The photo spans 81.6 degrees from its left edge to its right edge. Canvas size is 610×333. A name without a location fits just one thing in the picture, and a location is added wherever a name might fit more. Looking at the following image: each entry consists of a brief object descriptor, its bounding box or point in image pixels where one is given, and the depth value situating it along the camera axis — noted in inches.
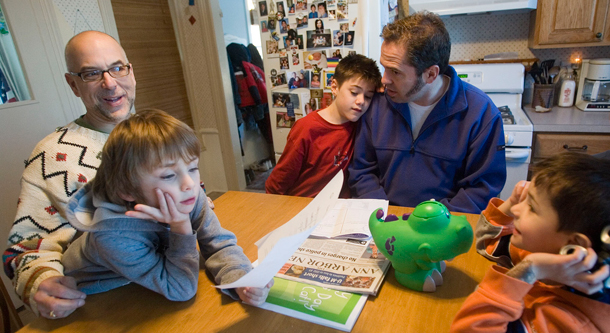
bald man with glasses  30.9
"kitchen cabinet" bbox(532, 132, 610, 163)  74.9
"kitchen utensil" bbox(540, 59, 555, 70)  92.6
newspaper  31.3
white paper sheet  23.2
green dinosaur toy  28.1
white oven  78.8
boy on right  20.1
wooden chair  40.8
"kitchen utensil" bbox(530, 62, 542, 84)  92.2
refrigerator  81.5
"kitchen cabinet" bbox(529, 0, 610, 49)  78.8
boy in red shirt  57.5
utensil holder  89.3
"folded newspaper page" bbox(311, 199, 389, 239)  38.9
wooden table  27.4
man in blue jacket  50.8
